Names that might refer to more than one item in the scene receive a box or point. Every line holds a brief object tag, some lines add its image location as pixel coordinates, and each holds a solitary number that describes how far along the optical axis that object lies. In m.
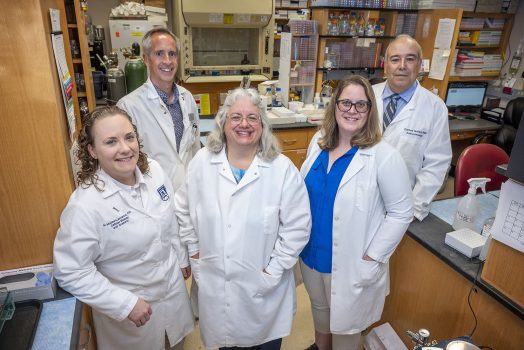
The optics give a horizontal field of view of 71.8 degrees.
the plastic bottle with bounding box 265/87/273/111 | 3.77
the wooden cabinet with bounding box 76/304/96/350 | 1.31
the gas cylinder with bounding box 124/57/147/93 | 3.57
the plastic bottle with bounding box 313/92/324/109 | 3.77
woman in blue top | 1.46
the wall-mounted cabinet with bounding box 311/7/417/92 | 3.58
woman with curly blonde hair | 1.23
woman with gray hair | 1.42
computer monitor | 4.36
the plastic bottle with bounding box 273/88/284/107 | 3.88
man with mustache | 1.99
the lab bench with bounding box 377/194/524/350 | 1.33
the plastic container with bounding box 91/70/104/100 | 3.66
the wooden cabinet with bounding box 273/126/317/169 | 3.52
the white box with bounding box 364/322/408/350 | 1.79
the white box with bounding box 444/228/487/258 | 1.50
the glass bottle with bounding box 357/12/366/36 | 3.66
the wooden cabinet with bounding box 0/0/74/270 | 1.11
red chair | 2.32
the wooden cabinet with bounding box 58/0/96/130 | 2.73
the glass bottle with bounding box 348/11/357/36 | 3.63
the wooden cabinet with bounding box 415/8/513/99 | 3.70
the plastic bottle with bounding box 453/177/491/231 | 1.67
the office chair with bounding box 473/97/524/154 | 3.83
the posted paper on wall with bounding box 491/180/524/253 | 1.17
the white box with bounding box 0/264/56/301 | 1.23
